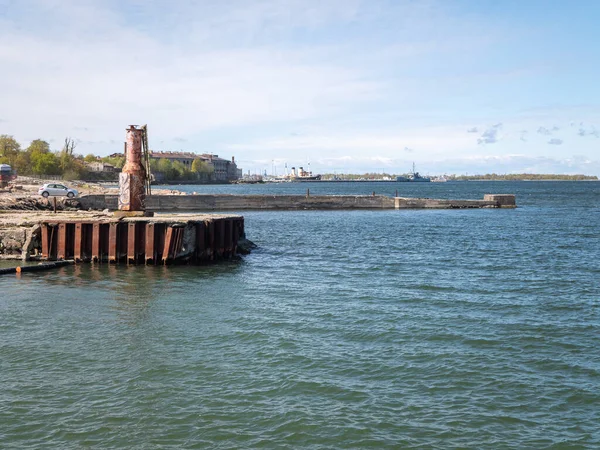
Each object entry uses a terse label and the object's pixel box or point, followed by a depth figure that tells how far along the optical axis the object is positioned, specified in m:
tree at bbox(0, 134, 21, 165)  134.25
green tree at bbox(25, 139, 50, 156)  156.61
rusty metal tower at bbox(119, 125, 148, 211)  28.82
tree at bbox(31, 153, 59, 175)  140.75
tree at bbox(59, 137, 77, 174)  148.59
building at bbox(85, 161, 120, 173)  185.62
